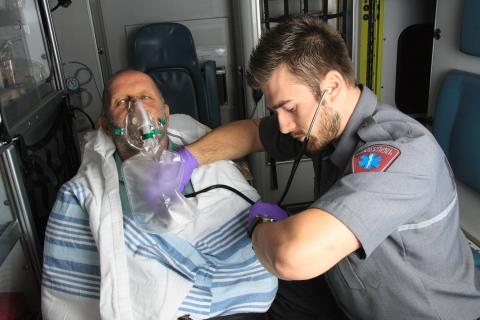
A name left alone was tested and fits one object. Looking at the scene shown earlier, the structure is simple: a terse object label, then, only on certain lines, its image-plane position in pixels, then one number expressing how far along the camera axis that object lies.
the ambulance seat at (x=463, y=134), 2.17
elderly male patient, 1.26
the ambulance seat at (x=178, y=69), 3.17
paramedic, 0.97
